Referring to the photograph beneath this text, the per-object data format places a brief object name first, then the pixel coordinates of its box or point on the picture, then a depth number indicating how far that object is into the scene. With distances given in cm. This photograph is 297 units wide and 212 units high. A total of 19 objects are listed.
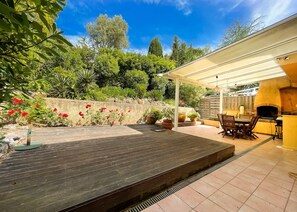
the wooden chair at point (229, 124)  554
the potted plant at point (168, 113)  784
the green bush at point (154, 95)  976
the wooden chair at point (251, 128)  557
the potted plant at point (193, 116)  857
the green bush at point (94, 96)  644
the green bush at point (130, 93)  886
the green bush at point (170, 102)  1073
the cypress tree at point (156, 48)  1645
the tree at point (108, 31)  1641
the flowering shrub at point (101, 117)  563
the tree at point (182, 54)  1836
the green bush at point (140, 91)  938
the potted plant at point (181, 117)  795
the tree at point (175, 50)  1862
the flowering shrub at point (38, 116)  425
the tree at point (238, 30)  1341
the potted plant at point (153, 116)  699
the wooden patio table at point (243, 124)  559
